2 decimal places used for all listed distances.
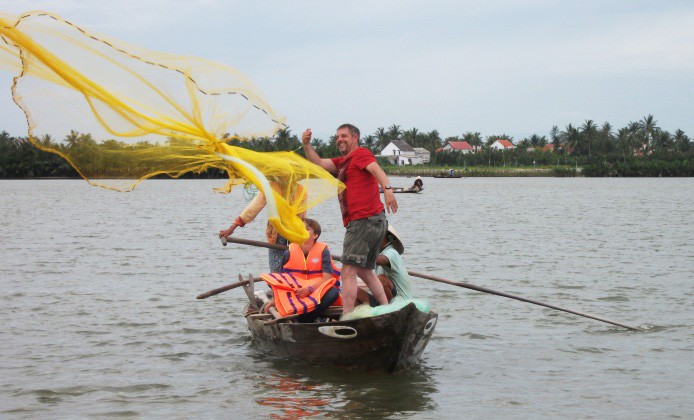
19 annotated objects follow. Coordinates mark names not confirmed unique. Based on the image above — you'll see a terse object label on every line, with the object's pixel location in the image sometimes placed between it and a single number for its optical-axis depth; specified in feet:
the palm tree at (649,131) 491.72
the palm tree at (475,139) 586.86
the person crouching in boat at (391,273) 32.94
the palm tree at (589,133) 453.58
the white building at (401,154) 513.04
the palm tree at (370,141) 528.38
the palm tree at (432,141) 571.28
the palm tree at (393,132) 566.77
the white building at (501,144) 609.83
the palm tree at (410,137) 568.82
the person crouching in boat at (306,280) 32.78
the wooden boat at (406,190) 229.64
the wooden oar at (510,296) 37.50
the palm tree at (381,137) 558.85
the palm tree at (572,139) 454.81
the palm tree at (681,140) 485.81
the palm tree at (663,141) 482.28
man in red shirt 29.50
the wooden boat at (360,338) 30.39
